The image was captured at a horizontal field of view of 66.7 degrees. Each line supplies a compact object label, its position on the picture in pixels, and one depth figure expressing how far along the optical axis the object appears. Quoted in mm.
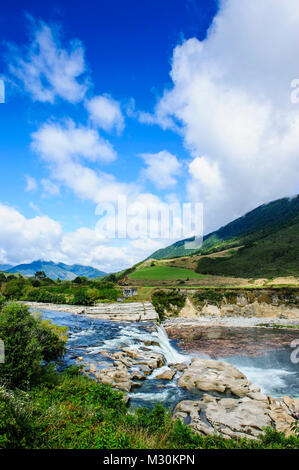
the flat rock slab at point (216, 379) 18922
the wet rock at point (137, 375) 20092
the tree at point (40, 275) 113506
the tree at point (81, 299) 67394
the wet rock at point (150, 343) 30830
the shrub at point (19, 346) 12141
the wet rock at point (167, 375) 21031
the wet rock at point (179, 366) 23688
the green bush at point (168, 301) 61894
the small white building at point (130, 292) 71250
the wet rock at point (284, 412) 13242
